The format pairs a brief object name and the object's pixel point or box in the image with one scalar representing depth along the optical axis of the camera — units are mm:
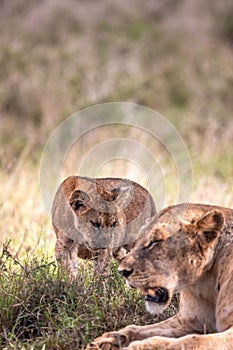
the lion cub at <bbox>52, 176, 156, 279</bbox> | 14078
